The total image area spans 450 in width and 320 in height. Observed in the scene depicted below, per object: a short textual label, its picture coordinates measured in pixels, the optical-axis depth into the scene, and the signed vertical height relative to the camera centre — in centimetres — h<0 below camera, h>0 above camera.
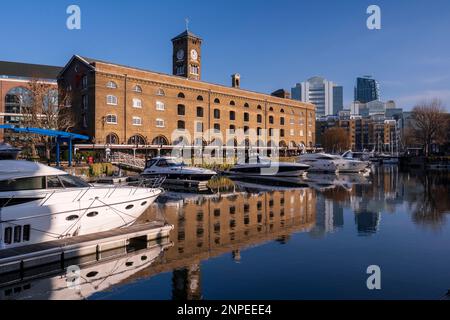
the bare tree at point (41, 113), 3694 +452
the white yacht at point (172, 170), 3061 -147
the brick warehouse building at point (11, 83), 7319 +1515
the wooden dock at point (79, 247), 936 -277
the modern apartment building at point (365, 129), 15400 +1058
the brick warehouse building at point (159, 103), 4334 +748
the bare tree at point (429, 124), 7538 +629
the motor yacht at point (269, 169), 4041 -179
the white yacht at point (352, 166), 5066 -185
